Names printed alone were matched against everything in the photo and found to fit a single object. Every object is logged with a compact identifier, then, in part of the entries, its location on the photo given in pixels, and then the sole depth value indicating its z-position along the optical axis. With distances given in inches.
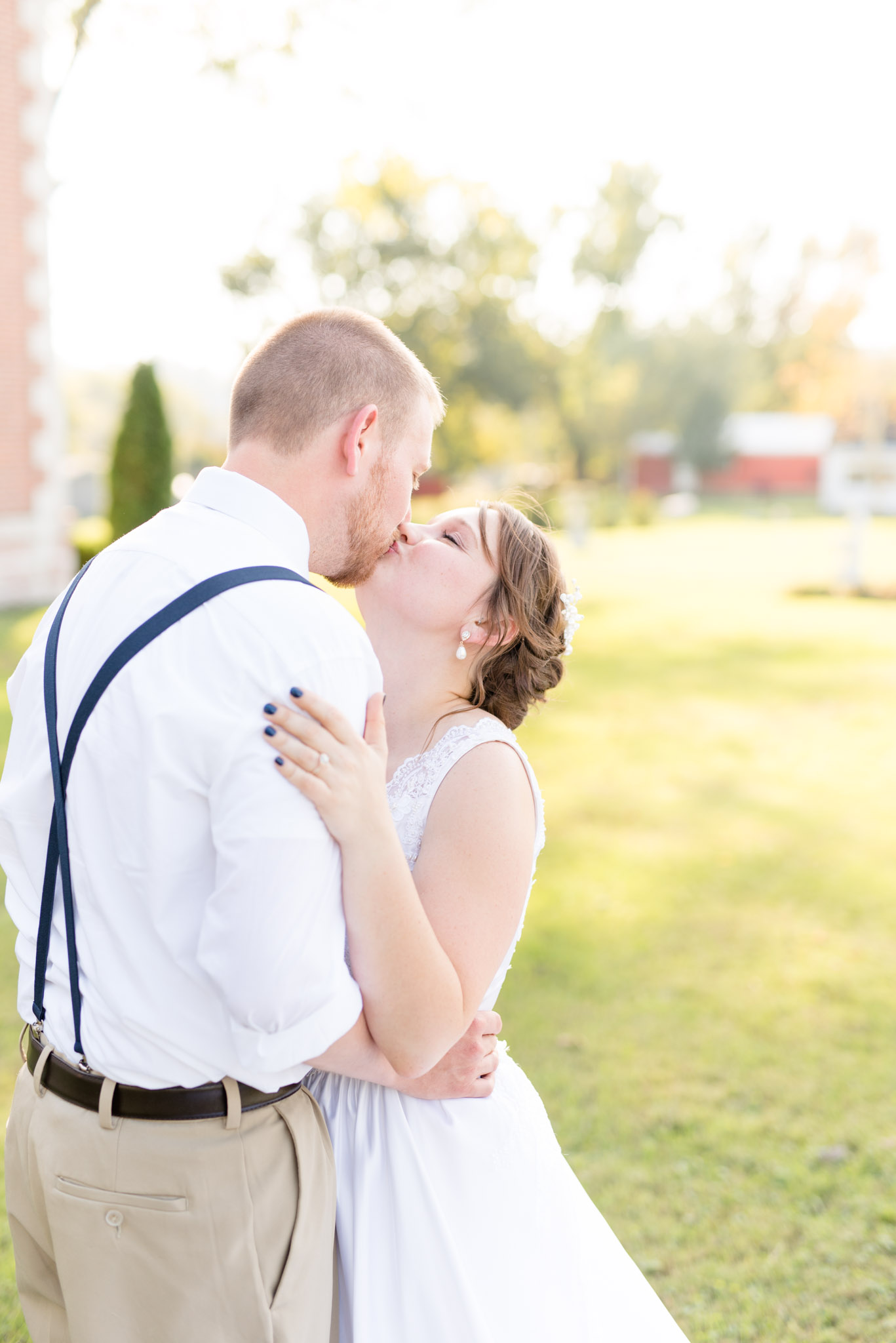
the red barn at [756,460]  2706.7
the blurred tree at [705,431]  2522.1
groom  56.4
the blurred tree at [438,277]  1485.0
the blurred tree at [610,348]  1998.0
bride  79.0
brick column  610.9
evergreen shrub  663.8
